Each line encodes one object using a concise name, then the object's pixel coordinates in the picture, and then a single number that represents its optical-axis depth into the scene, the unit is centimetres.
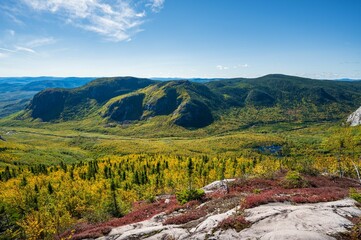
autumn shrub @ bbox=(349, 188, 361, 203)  3015
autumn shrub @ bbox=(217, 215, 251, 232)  2505
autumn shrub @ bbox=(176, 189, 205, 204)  4312
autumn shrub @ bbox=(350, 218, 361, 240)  1997
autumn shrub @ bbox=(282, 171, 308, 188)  4439
